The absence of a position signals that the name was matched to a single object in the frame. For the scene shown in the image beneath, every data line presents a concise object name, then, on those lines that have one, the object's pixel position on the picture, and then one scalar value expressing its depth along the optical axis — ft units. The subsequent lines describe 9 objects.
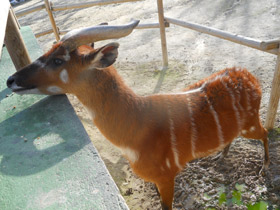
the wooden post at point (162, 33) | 13.07
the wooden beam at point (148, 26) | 14.19
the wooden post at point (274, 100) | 7.72
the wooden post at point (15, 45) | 8.52
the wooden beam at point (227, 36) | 7.66
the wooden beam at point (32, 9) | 15.47
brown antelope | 5.78
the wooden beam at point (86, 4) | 14.16
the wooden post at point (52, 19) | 15.39
